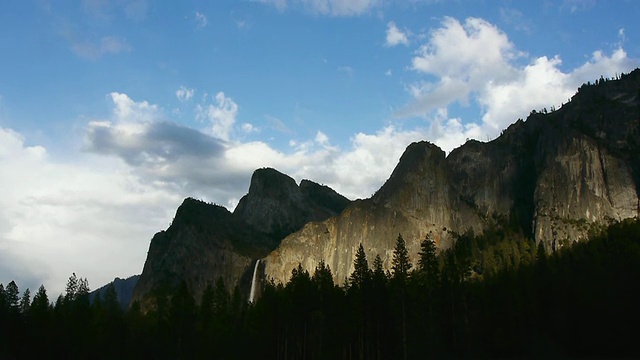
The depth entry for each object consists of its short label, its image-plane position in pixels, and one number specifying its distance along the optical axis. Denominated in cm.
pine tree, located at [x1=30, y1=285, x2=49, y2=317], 11046
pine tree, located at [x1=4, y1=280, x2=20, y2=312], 12734
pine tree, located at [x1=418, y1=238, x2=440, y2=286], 8019
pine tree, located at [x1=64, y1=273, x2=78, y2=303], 15791
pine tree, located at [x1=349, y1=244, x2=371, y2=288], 8186
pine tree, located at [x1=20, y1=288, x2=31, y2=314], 14234
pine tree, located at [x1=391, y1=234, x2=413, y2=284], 7743
